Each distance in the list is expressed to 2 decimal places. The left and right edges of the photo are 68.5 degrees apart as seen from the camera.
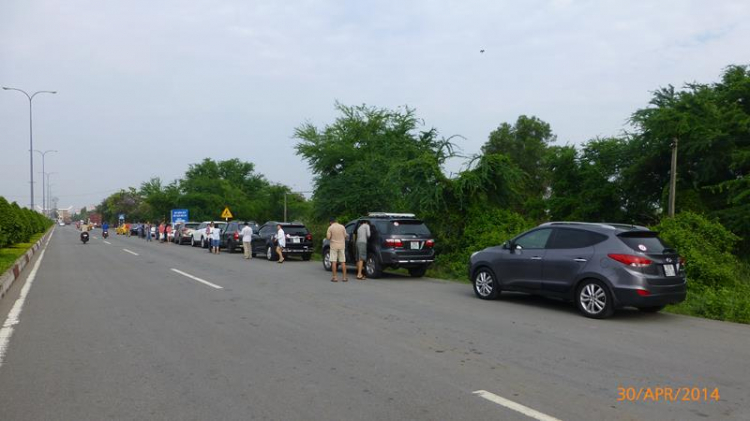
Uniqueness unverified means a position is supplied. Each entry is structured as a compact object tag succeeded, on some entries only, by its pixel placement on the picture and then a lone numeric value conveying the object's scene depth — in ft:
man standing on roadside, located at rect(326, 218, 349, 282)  47.98
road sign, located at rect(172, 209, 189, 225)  179.93
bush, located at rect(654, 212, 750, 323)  31.17
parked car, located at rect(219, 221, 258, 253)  89.40
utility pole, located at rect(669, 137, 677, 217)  64.80
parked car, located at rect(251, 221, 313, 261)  72.18
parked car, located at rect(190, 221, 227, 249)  111.75
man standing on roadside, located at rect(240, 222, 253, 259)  78.12
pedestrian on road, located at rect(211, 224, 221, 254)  88.59
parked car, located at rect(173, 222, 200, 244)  124.26
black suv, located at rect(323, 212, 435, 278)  48.52
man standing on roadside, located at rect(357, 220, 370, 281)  49.14
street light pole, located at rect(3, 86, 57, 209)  139.74
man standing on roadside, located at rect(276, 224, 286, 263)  68.69
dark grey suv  28.40
